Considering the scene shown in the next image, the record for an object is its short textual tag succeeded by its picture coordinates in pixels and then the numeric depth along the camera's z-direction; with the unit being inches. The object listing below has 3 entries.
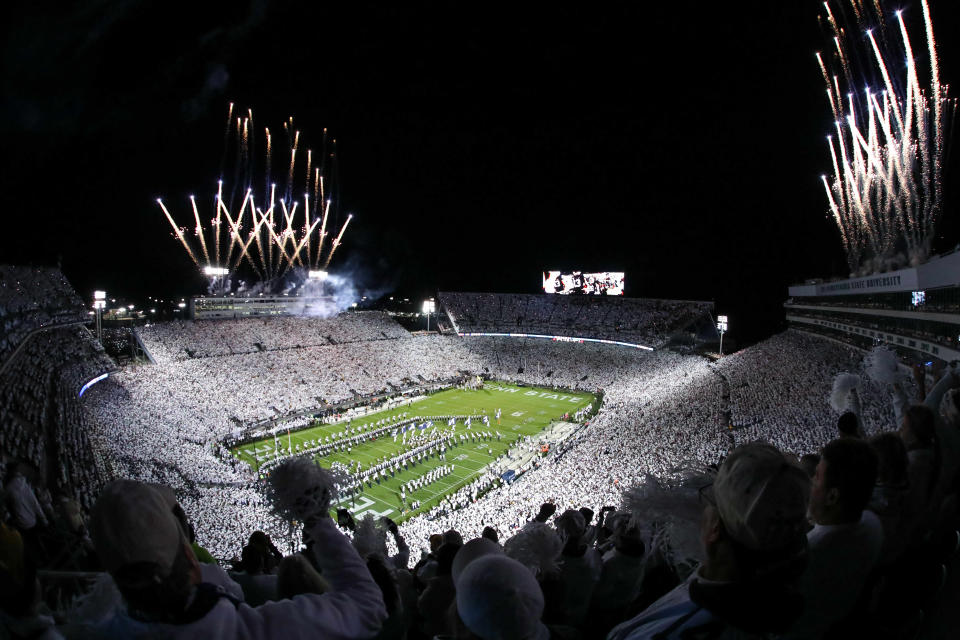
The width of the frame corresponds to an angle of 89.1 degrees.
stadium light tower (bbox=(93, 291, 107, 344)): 1298.0
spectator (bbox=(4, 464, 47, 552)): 198.1
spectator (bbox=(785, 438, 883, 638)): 72.2
